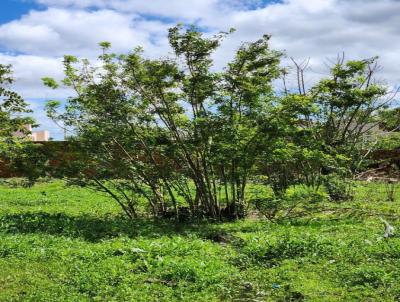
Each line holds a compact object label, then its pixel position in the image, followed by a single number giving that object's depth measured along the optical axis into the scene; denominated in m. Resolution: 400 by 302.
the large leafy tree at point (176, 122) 9.77
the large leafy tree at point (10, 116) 11.86
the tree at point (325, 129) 10.05
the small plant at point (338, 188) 12.25
